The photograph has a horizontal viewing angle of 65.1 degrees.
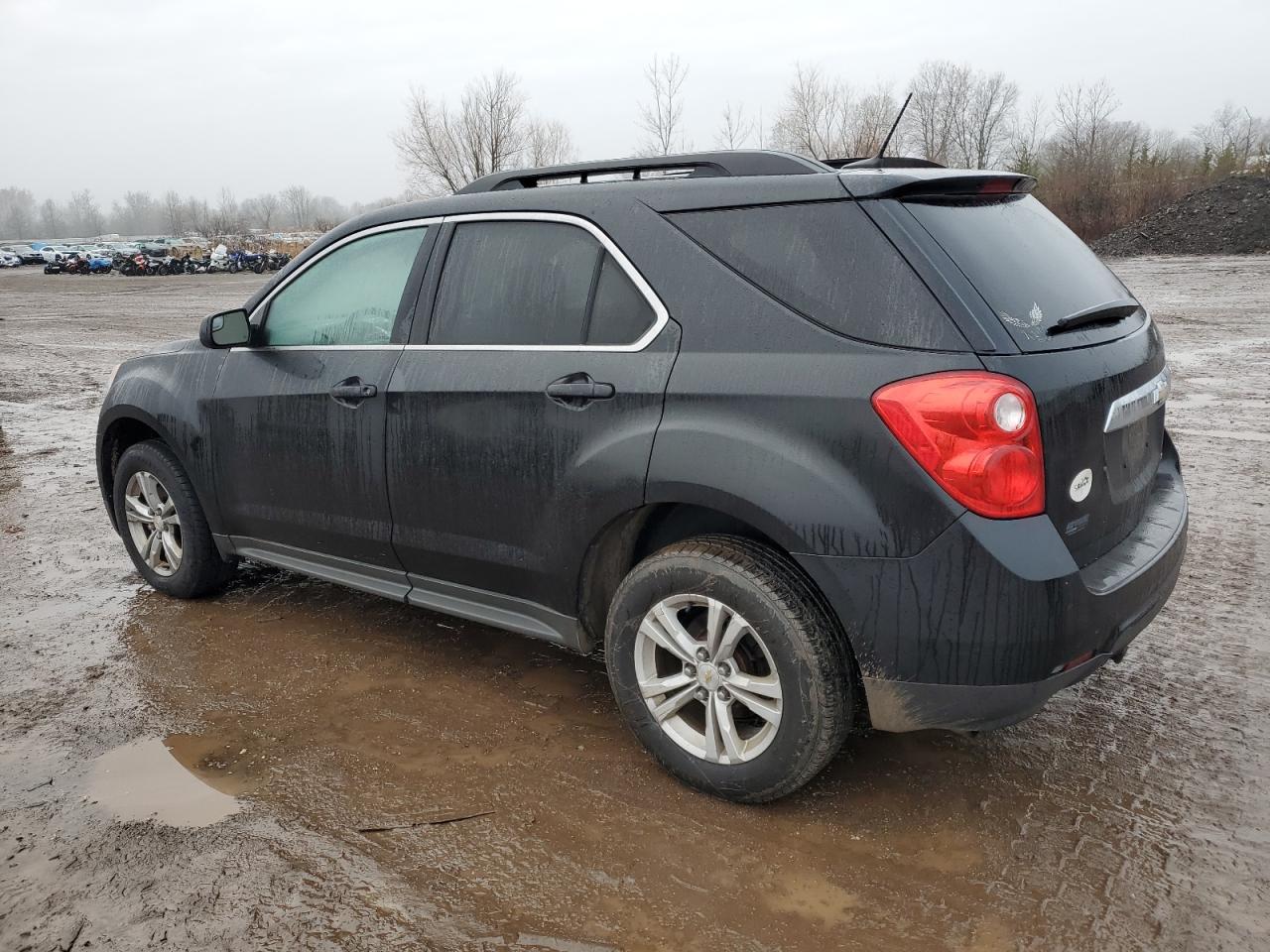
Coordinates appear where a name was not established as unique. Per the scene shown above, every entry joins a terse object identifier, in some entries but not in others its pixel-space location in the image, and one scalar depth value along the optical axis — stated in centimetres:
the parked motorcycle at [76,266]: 5334
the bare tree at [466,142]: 4978
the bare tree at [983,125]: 5603
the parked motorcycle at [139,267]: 4919
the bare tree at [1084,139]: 4459
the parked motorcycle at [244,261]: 4875
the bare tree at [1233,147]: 4075
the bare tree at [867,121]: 3726
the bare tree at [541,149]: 5122
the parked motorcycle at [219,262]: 4956
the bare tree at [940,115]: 5334
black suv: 249
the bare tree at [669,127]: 4112
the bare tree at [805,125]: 4091
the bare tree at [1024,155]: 4231
